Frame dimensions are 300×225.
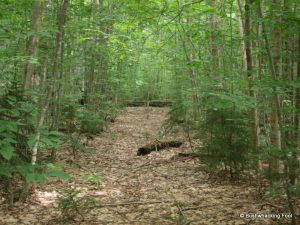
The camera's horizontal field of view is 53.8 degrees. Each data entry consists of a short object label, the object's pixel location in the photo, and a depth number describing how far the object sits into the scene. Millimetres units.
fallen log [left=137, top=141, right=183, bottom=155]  10242
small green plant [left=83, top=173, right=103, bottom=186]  6479
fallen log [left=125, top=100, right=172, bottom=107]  27258
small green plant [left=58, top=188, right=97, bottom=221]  4492
